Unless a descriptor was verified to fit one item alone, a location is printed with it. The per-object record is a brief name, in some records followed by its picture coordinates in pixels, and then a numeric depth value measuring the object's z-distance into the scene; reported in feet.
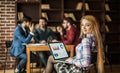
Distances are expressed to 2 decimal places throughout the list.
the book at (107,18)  26.22
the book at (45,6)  25.08
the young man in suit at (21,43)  19.93
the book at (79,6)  25.77
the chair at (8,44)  20.84
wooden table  18.35
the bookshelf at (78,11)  25.25
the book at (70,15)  25.66
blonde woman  11.23
